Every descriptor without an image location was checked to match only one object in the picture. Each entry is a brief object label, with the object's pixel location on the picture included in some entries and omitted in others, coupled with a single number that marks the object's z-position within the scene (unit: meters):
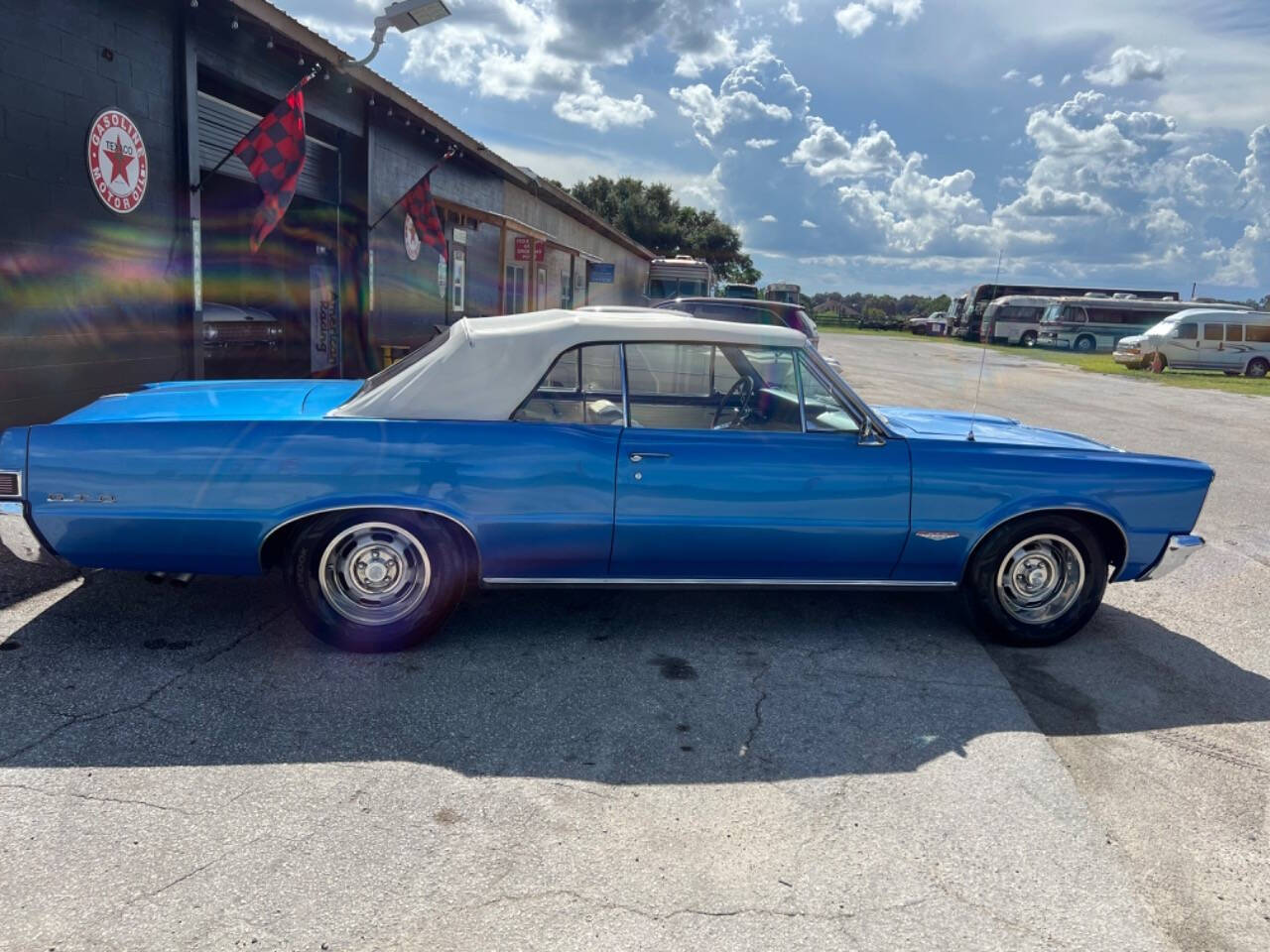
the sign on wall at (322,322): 12.70
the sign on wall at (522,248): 17.86
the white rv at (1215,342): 29.38
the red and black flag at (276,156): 8.28
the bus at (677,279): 33.22
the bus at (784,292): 40.91
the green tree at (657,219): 64.25
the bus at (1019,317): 49.47
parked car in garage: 9.77
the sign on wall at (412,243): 13.91
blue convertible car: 3.75
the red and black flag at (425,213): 13.13
